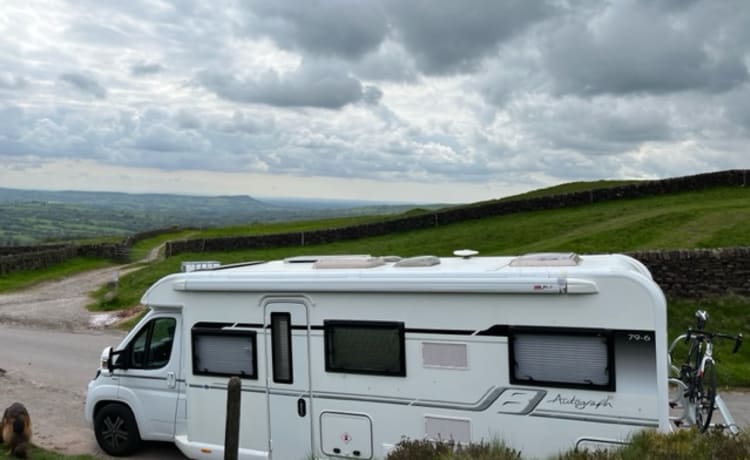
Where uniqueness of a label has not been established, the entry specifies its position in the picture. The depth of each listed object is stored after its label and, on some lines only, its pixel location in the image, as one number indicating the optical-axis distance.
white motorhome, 7.02
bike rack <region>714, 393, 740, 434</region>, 6.92
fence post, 7.32
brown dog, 9.54
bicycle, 7.37
